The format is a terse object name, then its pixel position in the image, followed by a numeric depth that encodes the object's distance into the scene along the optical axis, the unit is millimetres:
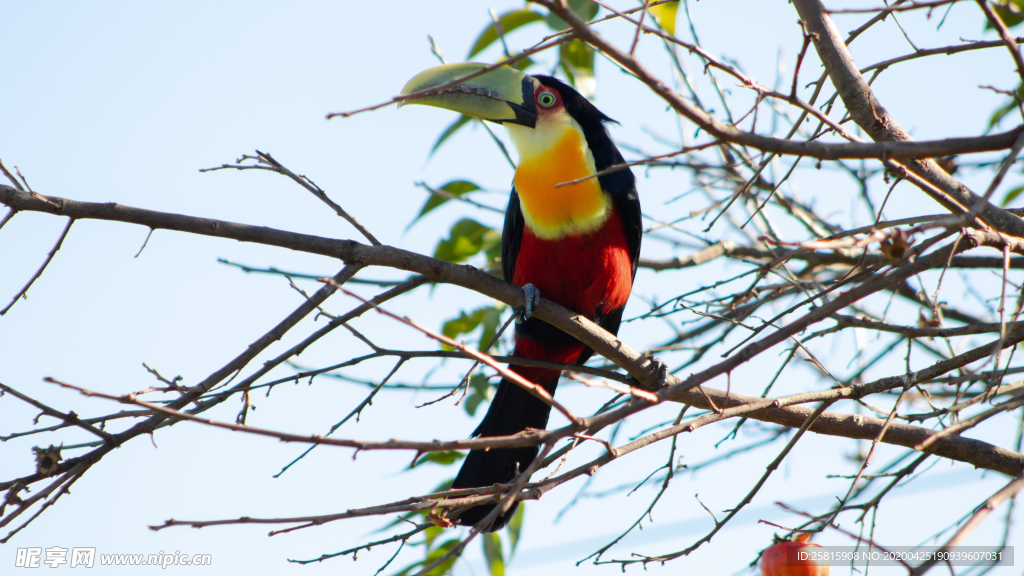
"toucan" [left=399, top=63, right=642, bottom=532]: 8008
